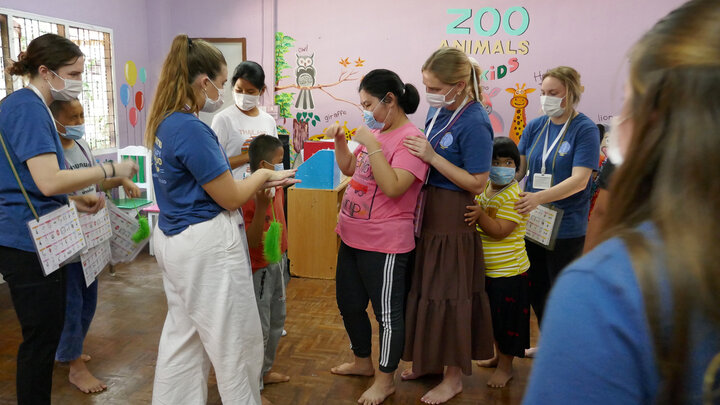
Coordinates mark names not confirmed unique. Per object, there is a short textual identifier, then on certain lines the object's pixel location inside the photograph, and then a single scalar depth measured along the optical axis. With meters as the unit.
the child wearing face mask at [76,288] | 2.36
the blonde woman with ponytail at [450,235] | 2.21
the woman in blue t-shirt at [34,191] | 1.86
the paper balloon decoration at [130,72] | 5.57
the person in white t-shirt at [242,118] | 2.91
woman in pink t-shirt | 2.18
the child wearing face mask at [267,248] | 2.21
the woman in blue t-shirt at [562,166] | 2.56
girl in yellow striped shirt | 2.46
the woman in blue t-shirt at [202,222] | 1.72
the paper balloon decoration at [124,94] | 5.53
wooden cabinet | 4.29
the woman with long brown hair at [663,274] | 0.52
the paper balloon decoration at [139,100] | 5.81
